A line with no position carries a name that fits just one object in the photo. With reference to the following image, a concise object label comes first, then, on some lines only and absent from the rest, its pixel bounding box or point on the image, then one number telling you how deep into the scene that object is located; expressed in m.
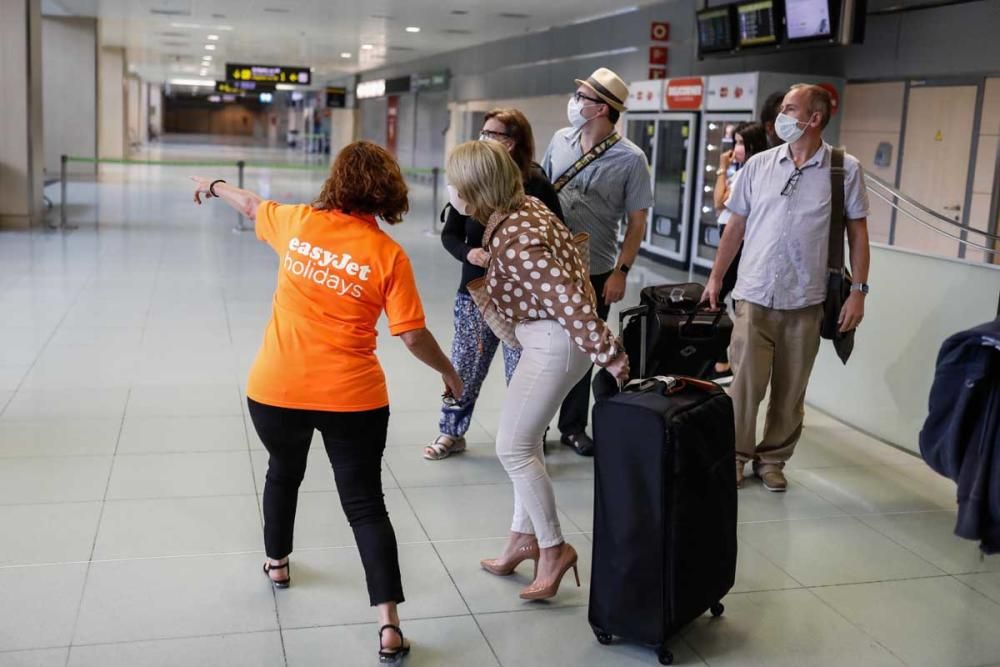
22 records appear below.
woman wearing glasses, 3.90
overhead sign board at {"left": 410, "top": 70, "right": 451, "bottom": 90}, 26.06
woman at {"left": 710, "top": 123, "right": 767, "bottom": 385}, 4.96
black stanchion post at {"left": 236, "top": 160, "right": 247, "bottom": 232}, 13.67
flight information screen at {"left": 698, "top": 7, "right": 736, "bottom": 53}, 11.05
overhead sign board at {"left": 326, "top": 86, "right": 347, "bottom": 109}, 41.92
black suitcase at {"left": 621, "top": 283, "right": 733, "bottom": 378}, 4.01
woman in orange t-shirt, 2.62
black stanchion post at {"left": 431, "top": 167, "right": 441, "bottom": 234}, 14.07
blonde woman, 2.81
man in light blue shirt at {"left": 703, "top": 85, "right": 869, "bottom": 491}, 4.02
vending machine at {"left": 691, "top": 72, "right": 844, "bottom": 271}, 10.25
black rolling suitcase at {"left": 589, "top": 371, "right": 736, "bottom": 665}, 2.66
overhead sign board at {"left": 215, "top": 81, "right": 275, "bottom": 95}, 42.71
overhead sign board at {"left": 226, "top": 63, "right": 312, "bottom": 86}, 32.50
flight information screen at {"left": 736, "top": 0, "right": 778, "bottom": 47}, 10.27
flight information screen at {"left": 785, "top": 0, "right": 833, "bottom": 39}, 9.45
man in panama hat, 4.24
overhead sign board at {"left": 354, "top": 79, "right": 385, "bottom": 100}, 33.78
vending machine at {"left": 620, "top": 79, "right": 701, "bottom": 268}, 11.74
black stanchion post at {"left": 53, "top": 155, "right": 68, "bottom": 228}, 12.63
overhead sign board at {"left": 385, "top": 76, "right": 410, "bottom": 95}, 30.42
